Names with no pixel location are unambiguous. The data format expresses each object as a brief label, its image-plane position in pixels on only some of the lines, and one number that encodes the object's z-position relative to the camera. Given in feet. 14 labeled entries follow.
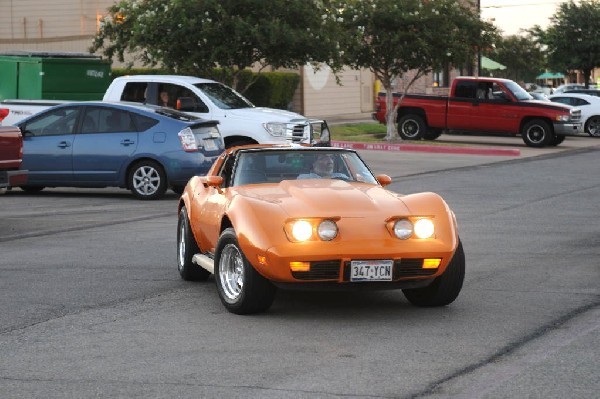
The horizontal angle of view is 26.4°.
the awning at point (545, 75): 351.64
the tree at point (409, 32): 118.42
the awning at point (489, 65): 223.10
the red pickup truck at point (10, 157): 50.65
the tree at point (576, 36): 206.39
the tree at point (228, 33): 97.04
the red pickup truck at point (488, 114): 117.91
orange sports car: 29.78
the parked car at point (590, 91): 153.55
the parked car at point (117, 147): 65.26
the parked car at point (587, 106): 138.00
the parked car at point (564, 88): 196.03
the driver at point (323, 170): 34.53
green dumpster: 98.27
